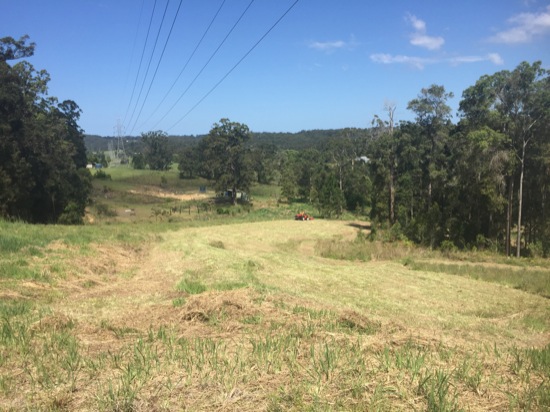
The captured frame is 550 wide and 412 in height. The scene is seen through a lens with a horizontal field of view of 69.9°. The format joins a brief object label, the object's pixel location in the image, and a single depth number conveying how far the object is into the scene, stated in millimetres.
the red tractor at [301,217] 55469
